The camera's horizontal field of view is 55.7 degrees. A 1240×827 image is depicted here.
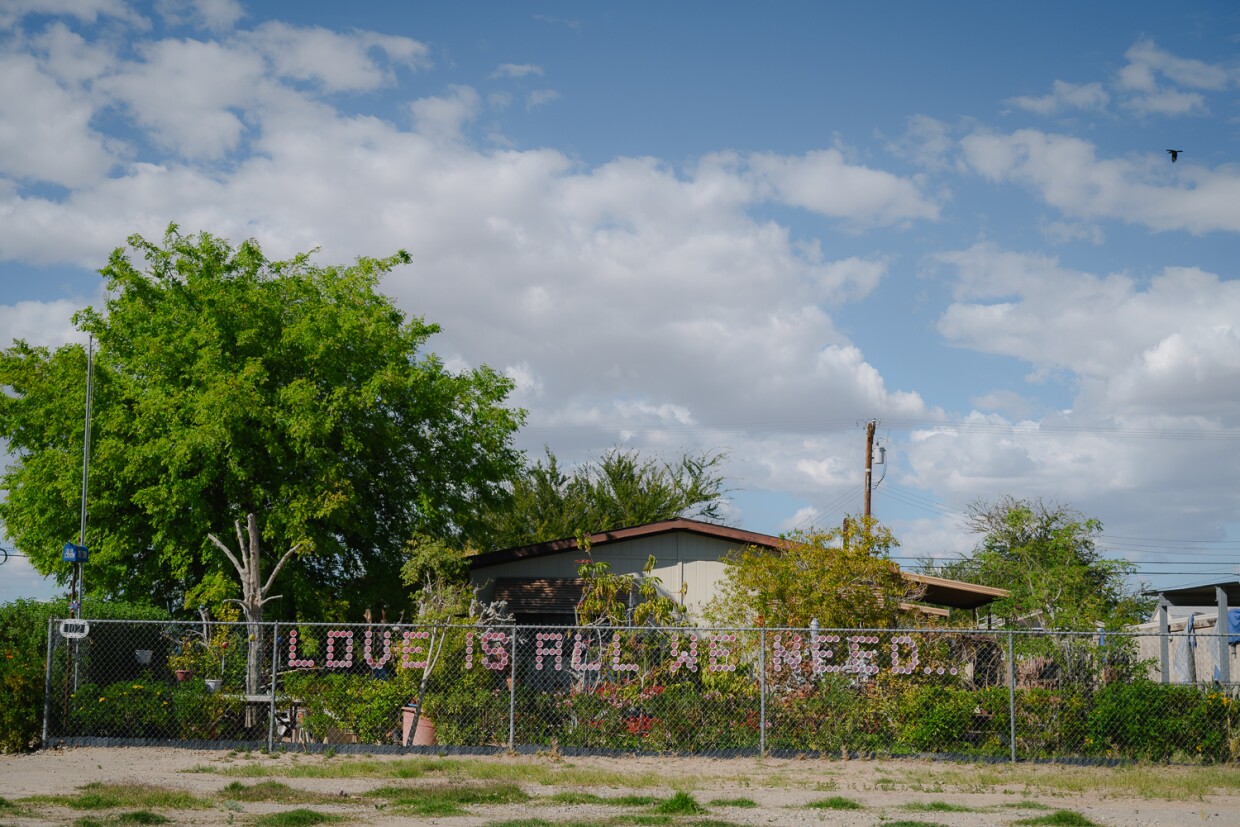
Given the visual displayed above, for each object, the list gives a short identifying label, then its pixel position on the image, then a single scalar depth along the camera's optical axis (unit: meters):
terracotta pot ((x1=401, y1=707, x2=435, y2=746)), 16.23
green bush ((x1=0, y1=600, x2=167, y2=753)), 15.35
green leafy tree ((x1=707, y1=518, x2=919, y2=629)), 18.77
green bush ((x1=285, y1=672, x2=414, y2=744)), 16.02
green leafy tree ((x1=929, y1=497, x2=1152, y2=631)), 23.05
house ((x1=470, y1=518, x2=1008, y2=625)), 23.56
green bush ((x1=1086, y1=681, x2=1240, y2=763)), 15.15
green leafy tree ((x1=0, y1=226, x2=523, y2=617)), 22.97
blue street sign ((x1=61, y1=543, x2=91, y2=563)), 18.50
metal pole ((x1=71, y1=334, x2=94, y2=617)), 20.05
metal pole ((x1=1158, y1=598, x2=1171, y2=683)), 19.44
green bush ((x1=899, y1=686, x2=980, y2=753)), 15.50
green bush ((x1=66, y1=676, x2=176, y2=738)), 15.91
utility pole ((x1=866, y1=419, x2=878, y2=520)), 35.16
